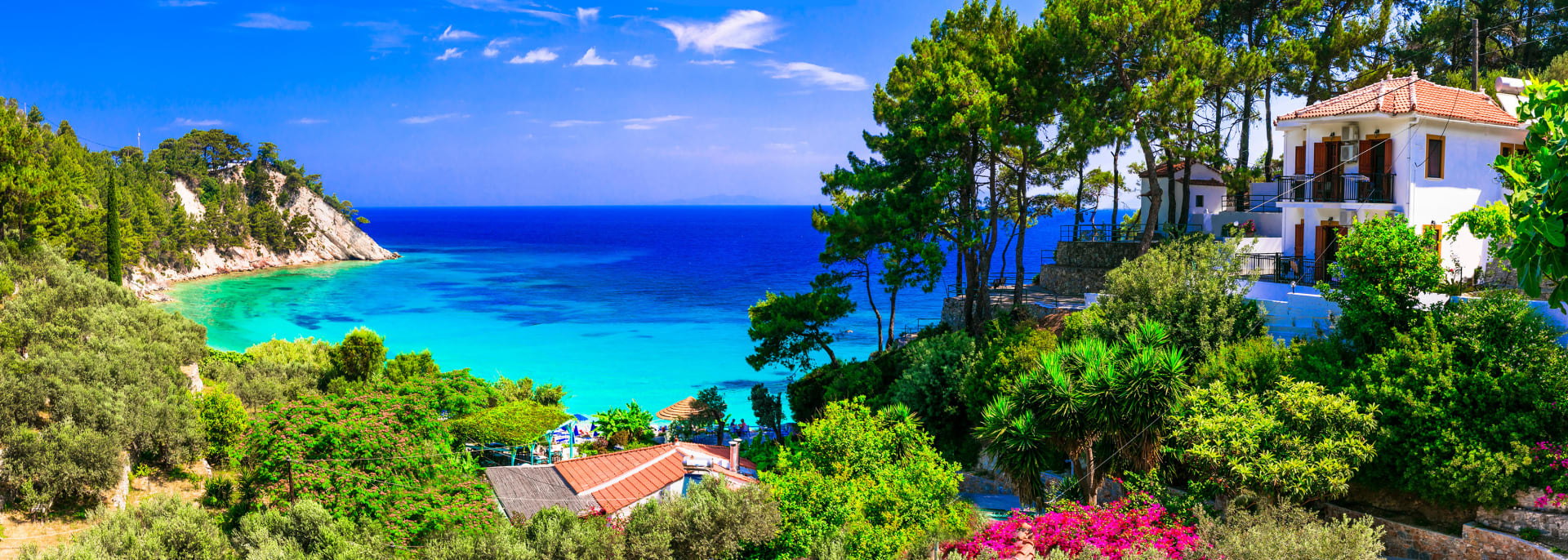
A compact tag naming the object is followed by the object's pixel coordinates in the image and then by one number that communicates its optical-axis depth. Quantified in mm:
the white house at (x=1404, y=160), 21938
